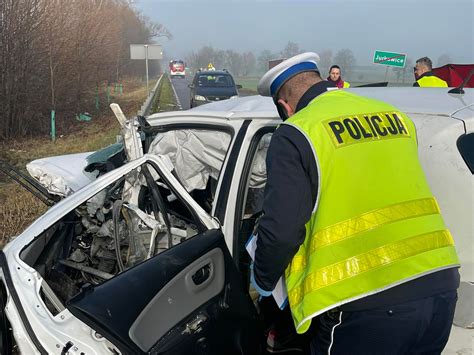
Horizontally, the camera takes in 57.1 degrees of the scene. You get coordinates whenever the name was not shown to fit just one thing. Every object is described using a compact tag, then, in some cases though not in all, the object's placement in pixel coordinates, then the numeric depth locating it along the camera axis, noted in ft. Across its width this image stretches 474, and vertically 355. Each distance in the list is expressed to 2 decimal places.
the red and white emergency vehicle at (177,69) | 203.31
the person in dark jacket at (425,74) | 16.40
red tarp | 15.76
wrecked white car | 5.28
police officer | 4.90
